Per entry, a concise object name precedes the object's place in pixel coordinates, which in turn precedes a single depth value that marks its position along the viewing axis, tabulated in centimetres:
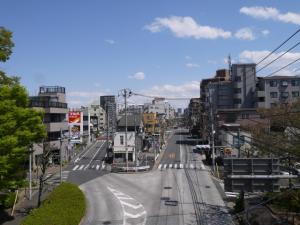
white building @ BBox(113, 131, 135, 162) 6762
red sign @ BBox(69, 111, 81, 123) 8474
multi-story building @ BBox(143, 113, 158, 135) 10220
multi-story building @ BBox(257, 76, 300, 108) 8388
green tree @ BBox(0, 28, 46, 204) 2416
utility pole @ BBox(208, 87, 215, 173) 5285
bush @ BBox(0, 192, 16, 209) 3007
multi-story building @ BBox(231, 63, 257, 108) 8788
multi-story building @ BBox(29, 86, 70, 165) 6084
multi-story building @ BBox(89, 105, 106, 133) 12862
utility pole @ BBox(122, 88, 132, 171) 5859
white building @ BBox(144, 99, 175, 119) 18368
